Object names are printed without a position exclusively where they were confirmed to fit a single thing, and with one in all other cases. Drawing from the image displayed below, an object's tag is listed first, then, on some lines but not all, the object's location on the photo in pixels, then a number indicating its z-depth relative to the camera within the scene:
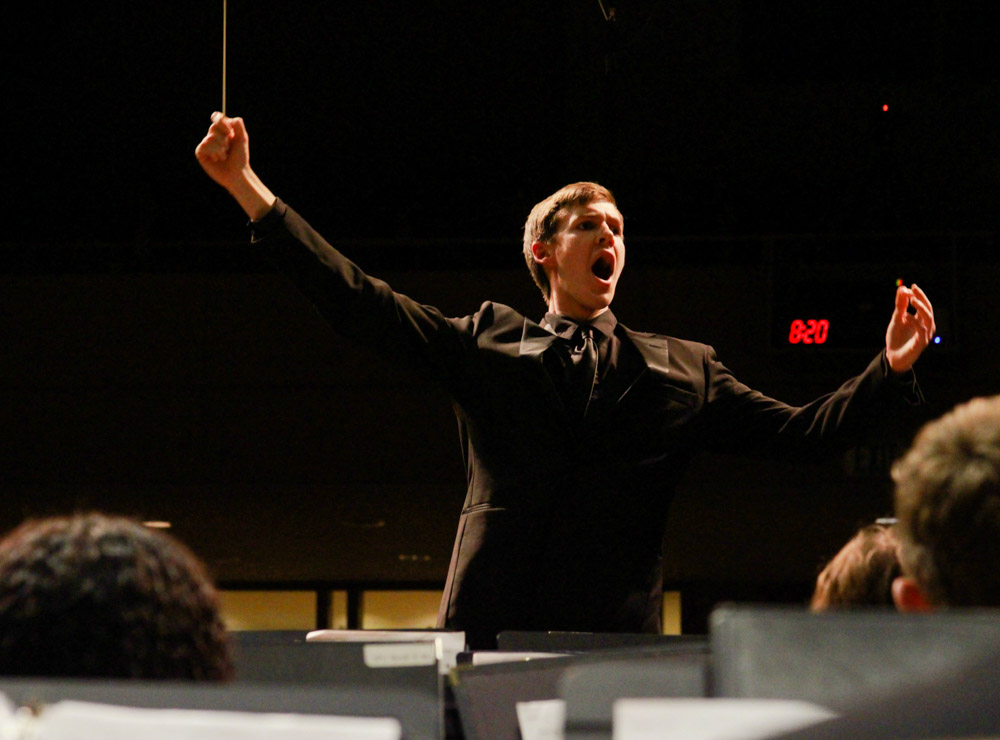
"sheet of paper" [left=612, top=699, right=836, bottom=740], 2.69
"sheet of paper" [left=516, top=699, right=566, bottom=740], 3.87
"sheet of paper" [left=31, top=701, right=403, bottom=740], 2.58
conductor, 5.05
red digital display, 10.54
